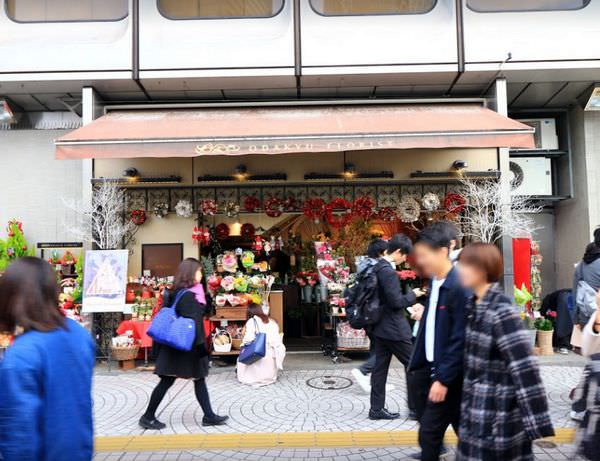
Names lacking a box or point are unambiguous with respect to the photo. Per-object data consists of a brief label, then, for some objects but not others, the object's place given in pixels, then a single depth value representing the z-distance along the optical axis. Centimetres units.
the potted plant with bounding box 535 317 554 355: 737
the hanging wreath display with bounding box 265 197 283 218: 832
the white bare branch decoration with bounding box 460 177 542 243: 745
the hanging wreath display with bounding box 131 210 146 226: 825
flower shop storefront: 651
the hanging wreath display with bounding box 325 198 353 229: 827
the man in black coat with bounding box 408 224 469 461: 276
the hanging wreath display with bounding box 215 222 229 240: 877
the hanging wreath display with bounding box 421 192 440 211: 819
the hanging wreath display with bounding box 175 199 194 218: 818
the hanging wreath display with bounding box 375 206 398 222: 838
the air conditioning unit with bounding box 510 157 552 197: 907
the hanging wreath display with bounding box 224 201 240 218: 831
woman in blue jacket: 184
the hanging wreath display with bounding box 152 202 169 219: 826
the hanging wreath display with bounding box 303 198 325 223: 828
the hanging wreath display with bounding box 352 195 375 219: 827
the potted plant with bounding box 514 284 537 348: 720
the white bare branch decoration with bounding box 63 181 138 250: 752
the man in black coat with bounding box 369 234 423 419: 454
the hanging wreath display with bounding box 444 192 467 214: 816
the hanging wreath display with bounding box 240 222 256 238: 886
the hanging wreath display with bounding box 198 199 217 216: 820
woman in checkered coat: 224
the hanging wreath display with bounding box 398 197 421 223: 827
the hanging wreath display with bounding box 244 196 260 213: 834
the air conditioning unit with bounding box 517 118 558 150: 903
